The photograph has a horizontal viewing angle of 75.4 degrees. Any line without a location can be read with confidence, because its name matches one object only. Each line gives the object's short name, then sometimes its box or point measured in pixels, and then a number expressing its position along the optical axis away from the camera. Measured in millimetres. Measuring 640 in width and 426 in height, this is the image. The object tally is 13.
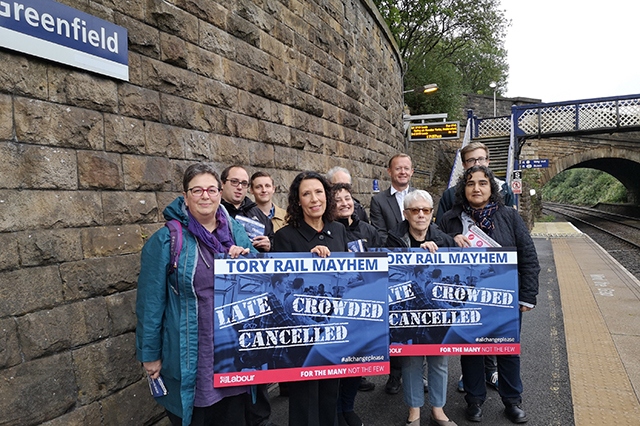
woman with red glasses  2219
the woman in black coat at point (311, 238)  2572
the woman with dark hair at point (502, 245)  3250
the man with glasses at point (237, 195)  3520
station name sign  2410
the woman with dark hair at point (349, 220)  3434
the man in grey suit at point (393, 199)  4176
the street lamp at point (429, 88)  15578
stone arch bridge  19172
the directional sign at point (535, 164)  17928
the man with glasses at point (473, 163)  3900
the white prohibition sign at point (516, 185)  15822
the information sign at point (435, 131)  16422
